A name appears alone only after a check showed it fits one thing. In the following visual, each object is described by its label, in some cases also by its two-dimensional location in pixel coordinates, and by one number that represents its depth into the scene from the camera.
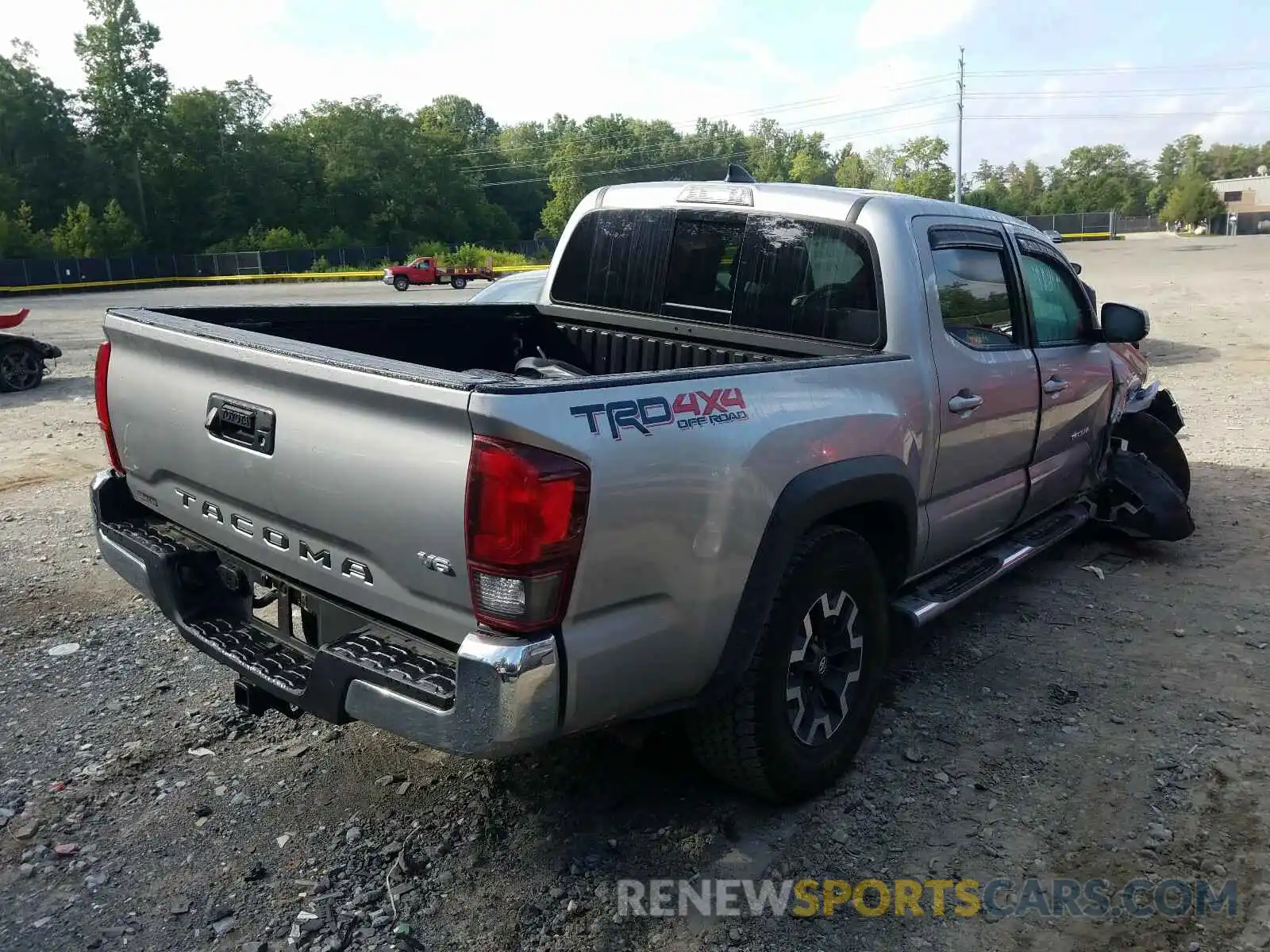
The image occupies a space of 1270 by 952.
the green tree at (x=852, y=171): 104.12
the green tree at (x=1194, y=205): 89.94
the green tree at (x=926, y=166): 102.12
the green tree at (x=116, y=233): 63.75
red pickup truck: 41.62
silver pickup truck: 2.38
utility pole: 66.84
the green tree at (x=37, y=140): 67.81
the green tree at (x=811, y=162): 107.81
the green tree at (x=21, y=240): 54.53
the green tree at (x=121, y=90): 71.88
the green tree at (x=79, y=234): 60.75
